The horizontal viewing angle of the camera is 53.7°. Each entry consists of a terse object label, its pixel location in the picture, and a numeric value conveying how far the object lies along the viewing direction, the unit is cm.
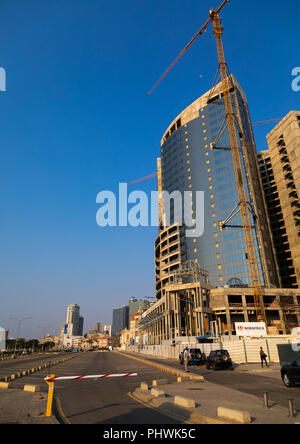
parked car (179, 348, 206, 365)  3180
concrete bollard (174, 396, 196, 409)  965
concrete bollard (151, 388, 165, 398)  1166
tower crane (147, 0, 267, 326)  8844
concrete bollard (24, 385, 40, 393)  1449
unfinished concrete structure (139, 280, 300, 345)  7975
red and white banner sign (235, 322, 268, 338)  4025
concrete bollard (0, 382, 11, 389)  1569
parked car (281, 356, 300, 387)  1412
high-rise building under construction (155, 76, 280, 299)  9381
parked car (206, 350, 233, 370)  2638
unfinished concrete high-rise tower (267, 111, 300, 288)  9788
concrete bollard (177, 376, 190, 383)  1709
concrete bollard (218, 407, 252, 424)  764
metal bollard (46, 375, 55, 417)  893
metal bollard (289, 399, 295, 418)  798
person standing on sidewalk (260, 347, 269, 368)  2730
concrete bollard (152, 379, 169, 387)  1533
